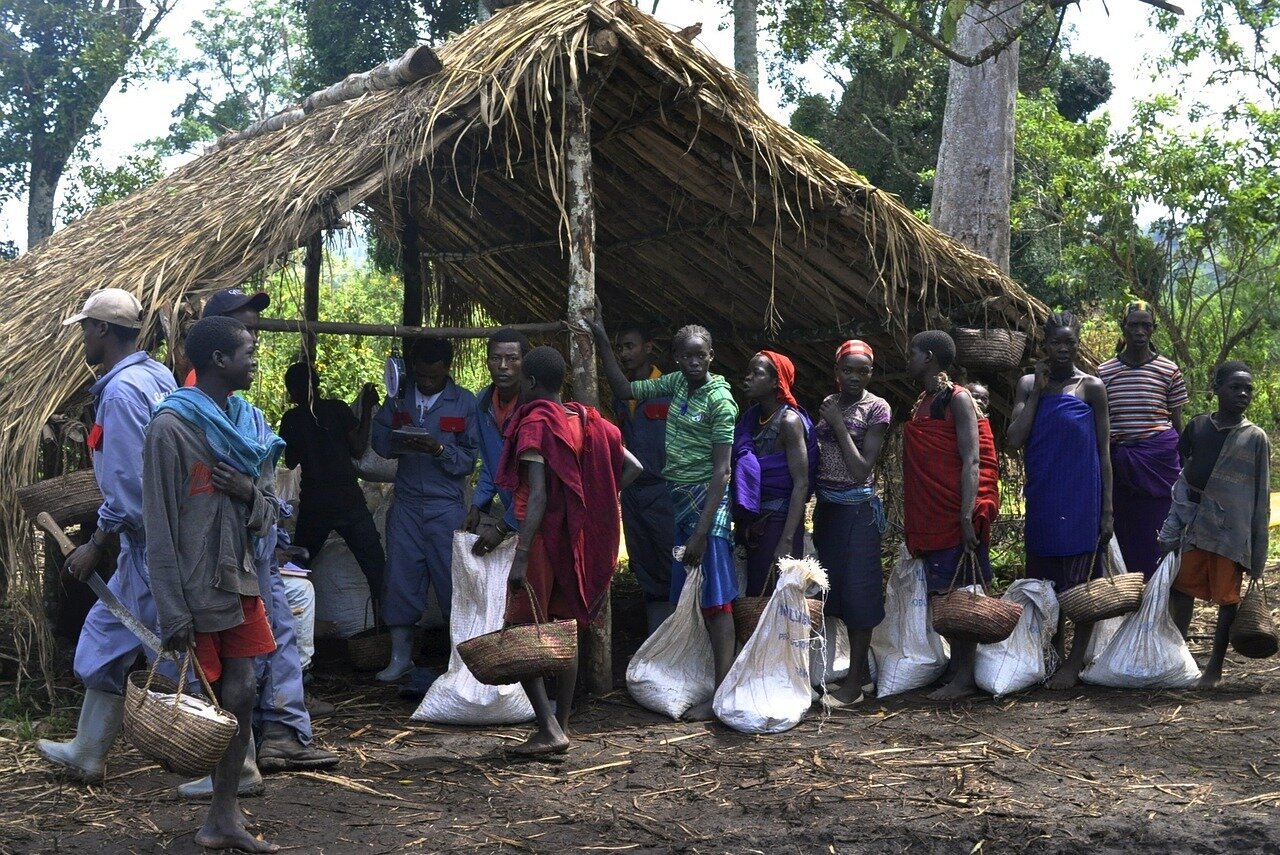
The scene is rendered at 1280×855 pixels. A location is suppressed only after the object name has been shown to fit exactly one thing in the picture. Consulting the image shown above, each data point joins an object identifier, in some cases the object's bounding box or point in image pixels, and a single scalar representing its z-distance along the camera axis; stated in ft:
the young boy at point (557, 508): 16.40
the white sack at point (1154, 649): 19.83
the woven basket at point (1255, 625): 19.19
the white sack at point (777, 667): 17.94
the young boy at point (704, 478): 18.61
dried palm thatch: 17.69
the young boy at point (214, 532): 12.49
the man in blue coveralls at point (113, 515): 14.19
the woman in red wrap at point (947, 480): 19.24
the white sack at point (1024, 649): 19.71
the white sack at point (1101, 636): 21.22
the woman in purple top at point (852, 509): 19.20
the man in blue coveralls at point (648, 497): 21.99
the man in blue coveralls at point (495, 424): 18.37
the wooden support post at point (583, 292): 20.07
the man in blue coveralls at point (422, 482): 20.79
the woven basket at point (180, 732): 12.03
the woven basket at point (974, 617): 18.62
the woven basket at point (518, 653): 15.72
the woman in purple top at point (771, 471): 18.81
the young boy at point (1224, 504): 19.21
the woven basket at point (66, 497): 15.64
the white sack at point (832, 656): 19.92
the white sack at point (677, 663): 18.89
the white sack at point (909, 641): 20.27
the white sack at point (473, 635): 18.29
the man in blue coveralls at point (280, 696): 15.88
